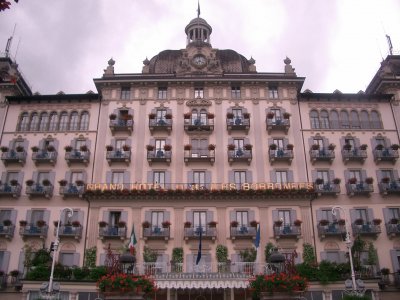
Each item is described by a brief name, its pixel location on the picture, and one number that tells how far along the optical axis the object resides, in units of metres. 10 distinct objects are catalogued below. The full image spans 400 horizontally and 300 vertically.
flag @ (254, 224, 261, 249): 37.11
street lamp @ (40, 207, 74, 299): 28.95
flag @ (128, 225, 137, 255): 36.12
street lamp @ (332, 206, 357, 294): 28.00
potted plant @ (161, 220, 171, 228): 40.97
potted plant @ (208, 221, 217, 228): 40.99
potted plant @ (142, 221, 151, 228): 41.09
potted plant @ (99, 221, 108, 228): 41.19
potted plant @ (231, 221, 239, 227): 41.00
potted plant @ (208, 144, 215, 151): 44.28
